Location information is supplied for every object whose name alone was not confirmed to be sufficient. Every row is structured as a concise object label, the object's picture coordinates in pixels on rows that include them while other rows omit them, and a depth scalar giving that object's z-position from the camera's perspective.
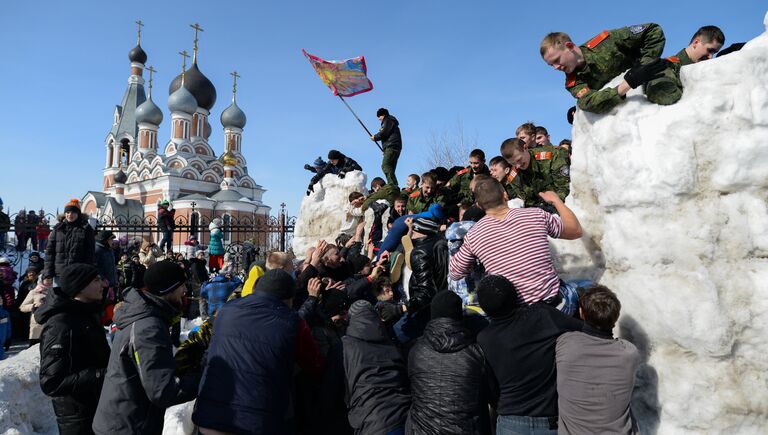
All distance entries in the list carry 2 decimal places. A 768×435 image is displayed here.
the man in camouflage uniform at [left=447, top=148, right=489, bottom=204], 6.60
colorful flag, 9.82
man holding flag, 8.93
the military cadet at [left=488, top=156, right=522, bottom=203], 4.98
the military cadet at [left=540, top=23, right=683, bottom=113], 2.94
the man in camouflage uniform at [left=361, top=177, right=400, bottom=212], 8.54
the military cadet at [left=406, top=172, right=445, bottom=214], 6.61
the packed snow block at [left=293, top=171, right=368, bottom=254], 10.53
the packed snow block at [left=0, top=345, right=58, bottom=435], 3.97
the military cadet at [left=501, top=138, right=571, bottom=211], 4.52
